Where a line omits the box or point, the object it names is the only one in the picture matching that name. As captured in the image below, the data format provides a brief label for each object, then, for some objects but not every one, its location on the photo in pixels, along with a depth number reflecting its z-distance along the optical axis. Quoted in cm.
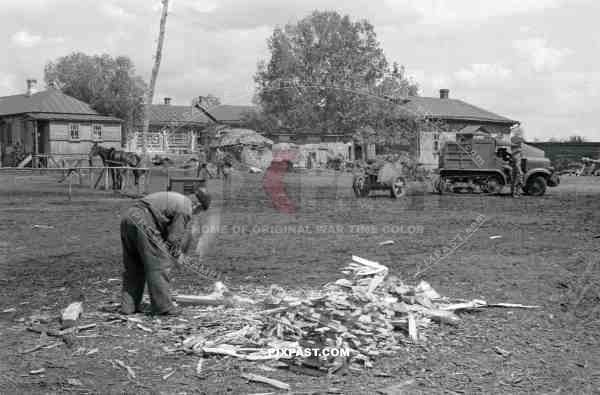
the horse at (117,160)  2195
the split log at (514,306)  756
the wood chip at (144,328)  645
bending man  682
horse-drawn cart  2208
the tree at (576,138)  6938
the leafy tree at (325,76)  3130
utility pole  2812
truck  2378
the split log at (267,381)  514
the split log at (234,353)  570
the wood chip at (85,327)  649
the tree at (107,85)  5906
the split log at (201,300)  736
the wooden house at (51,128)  4406
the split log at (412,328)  627
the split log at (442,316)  680
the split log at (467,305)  727
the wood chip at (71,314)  656
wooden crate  1772
